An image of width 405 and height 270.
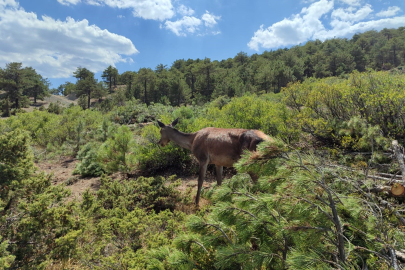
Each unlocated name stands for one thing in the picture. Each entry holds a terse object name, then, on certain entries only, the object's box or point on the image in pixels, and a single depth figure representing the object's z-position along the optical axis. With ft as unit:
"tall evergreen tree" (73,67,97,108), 161.38
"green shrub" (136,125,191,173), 29.07
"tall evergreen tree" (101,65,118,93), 230.64
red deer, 15.47
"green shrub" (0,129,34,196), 12.01
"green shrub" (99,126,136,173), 27.94
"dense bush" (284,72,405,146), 23.90
